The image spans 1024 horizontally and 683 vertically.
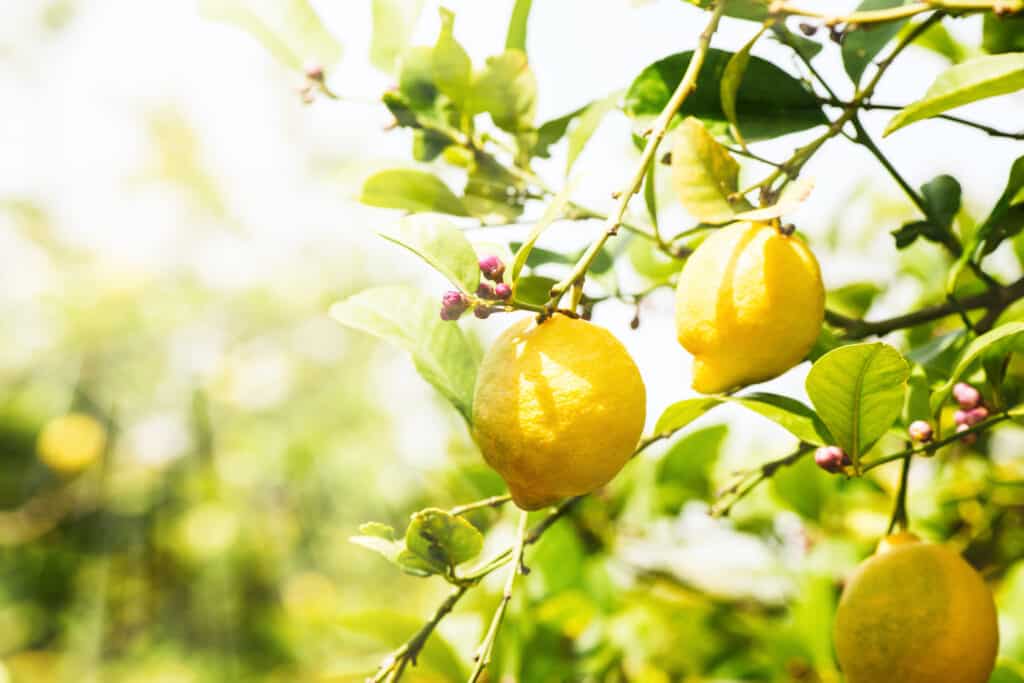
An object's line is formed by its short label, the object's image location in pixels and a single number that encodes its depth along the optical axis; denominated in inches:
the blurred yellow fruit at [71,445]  108.8
